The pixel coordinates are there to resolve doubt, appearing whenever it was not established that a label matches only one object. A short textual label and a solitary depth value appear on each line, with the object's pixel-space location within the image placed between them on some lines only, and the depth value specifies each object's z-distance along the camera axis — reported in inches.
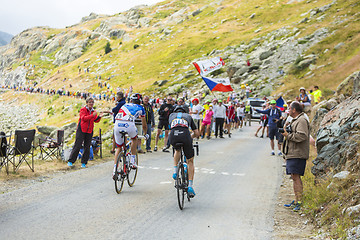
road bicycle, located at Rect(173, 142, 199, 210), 265.0
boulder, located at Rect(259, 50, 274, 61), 2217.0
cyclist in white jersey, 321.7
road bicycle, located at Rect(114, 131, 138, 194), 305.3
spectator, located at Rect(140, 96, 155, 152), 557.4
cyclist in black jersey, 280.5
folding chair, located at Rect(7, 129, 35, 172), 378.9
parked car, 1233.6
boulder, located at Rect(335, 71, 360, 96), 694.6
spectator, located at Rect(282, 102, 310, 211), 268.4
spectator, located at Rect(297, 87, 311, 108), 614.9
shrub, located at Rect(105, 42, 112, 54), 4660.4
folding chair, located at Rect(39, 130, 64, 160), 543.5
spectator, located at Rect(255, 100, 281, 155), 550.0
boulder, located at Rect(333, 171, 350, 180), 256.5
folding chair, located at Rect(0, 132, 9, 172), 363.9
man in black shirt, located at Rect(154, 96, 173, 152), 583.5
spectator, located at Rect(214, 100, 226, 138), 793.6
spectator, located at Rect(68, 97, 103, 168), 422.0
